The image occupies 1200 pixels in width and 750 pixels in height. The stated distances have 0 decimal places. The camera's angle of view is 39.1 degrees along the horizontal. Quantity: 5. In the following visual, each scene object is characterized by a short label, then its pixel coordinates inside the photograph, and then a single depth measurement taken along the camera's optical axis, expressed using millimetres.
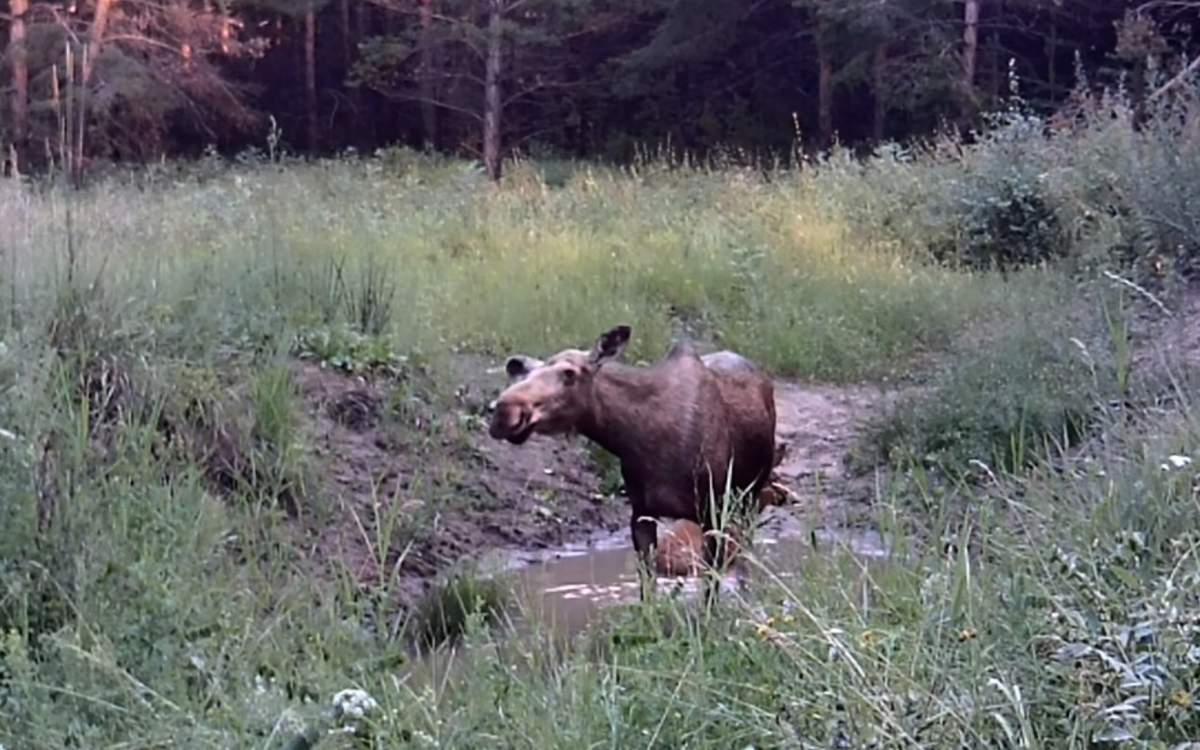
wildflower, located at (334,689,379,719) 4629
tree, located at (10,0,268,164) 32094
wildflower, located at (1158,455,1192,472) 4832
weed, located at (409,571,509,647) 7094
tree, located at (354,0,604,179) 31859
